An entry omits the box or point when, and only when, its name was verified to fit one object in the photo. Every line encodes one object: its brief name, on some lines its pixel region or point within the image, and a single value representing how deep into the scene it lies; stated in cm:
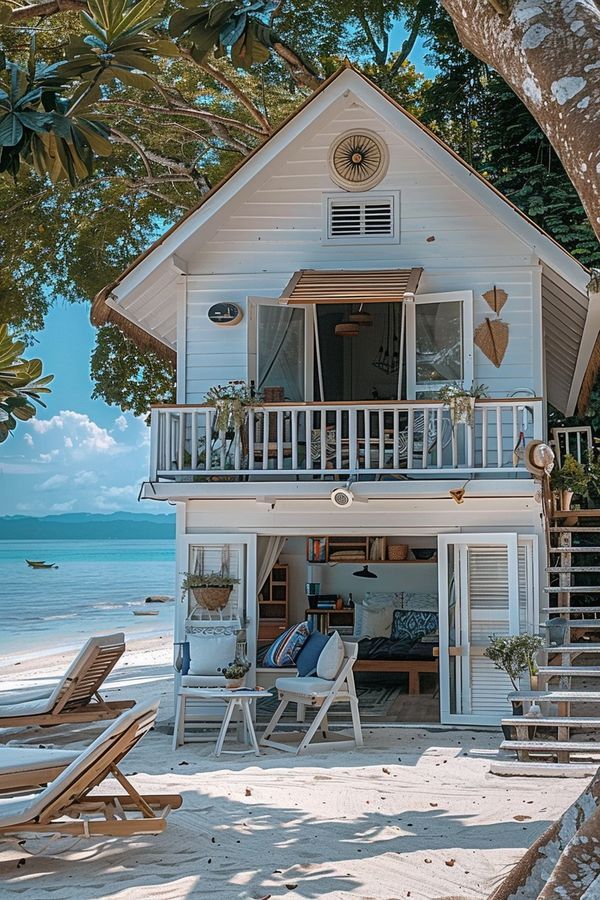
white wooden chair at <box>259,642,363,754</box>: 980
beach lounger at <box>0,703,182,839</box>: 595
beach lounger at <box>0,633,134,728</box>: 952
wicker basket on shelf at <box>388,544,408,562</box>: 1588
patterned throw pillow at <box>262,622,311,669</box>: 1097
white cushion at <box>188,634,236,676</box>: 1082
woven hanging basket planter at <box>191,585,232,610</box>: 1156
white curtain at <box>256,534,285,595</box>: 1223
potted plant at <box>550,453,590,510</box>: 1235
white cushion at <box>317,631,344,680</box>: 995
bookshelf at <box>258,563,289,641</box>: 1683
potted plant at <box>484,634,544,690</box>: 1068
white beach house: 1130
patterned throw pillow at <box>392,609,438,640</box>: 1502
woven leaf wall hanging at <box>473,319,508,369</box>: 1202
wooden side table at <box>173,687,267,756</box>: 988
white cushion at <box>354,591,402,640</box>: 1563
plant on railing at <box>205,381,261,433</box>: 1123
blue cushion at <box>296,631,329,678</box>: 1039
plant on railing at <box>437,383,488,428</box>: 1102
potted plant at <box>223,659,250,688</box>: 1041
